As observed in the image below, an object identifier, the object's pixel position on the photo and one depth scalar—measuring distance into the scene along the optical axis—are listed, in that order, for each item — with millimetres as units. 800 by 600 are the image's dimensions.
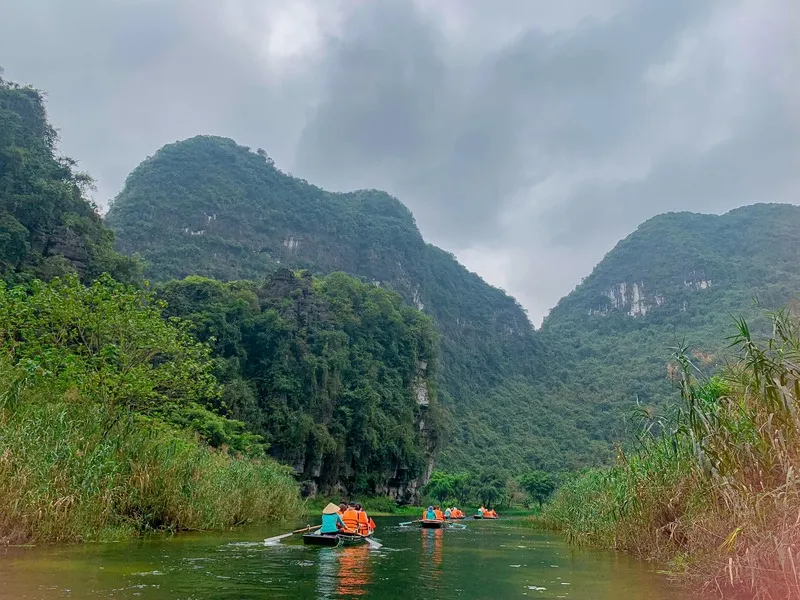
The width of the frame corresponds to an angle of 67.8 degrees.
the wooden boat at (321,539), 10961
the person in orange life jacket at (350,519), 12211
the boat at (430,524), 21564
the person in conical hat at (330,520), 11328
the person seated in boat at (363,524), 12547
